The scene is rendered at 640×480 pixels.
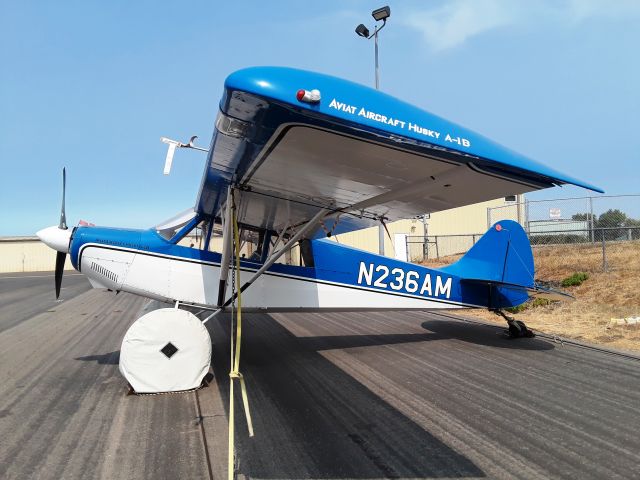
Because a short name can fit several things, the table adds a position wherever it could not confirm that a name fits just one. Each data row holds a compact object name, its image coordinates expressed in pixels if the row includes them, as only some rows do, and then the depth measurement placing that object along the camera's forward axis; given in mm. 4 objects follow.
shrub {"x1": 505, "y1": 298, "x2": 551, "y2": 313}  11719
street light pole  13625
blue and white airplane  2604
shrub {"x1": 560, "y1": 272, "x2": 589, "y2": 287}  12328
